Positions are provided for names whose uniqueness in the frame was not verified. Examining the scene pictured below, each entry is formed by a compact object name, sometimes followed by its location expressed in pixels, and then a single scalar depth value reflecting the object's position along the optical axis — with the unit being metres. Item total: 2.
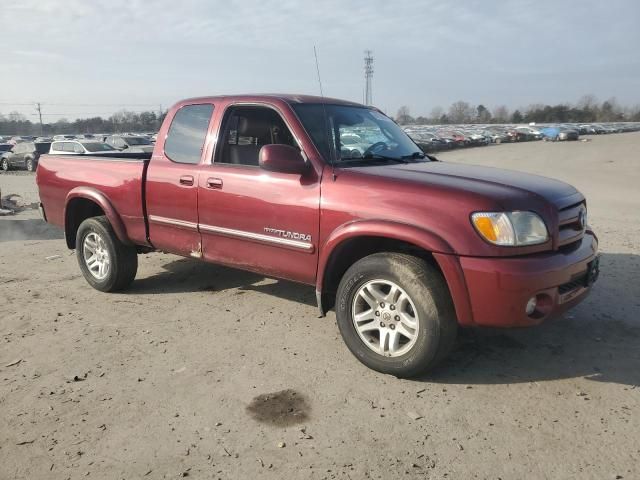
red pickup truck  3.19
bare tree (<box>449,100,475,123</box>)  160.00
